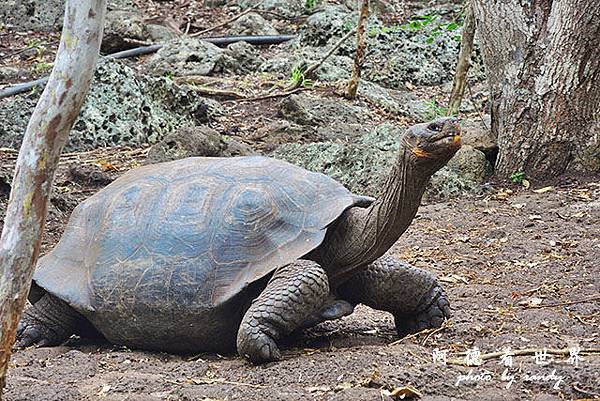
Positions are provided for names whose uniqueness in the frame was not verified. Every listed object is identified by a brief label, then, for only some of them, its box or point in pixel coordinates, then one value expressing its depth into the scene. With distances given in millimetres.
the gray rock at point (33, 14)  27719
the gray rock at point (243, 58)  22578
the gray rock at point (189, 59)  21484
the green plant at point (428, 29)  23266
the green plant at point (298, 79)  20578
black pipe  17875
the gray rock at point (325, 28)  23984
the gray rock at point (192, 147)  14109
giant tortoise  6789
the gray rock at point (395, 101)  19941
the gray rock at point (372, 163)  13422
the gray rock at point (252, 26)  27375
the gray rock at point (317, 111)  17906
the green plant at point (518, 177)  13718
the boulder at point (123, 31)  24469
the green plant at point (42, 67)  22062
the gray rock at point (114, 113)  16094
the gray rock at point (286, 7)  31094
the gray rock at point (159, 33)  26637
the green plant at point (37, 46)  24511
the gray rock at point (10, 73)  21266
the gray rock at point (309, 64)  21594
